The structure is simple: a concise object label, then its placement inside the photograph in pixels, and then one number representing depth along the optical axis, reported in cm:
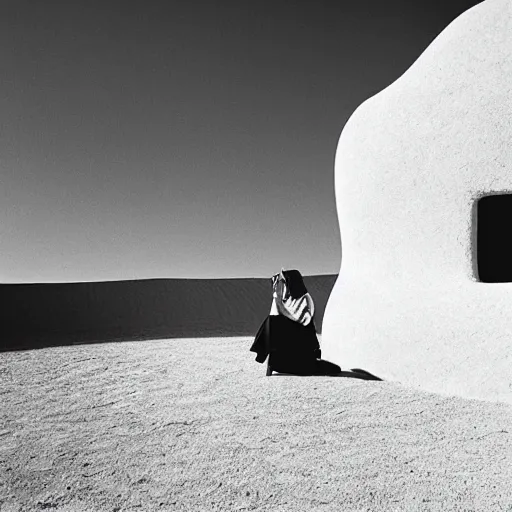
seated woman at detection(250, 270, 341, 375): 705
